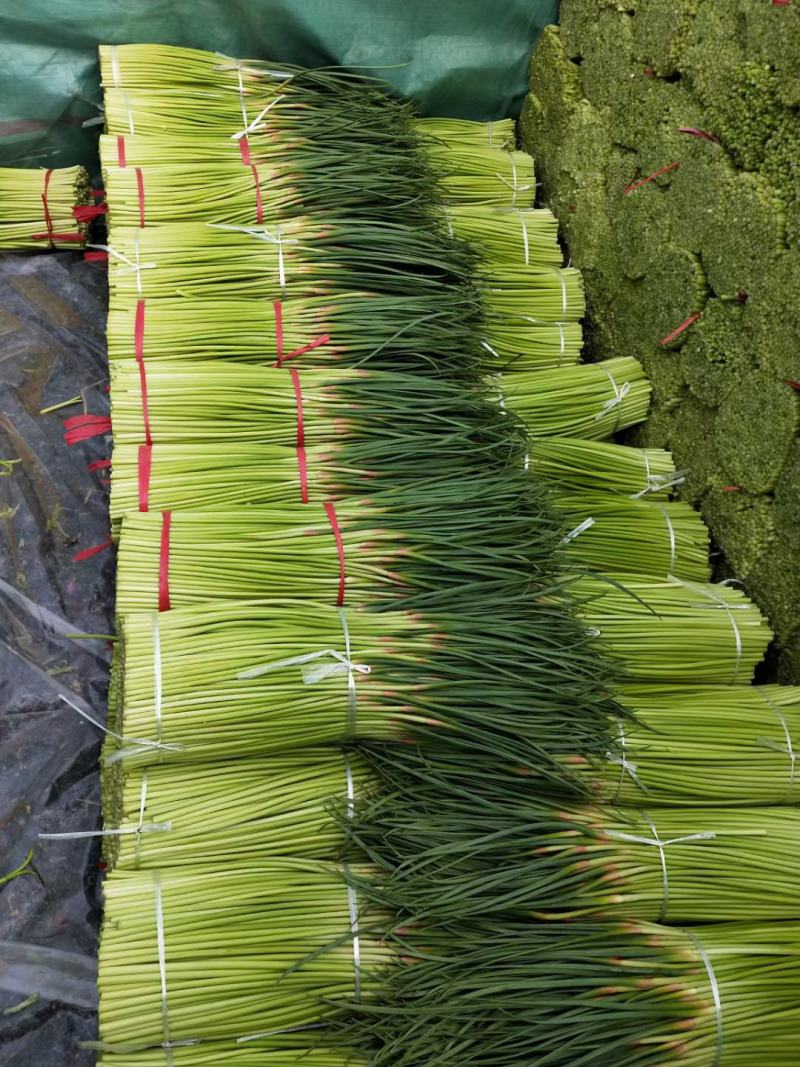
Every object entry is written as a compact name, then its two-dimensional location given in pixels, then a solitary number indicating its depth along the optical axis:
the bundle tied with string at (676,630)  2.34
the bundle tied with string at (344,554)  2.18
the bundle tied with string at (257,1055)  1.75
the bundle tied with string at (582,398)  2.86
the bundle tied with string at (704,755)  2.09
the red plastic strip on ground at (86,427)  2.57
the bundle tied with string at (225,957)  1.75
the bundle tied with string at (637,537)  2.62
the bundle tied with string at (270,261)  2.79
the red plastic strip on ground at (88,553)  2.50
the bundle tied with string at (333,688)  1.96
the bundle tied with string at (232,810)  1.95
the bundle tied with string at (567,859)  1.86
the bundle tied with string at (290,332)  2.66
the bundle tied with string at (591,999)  1.72
